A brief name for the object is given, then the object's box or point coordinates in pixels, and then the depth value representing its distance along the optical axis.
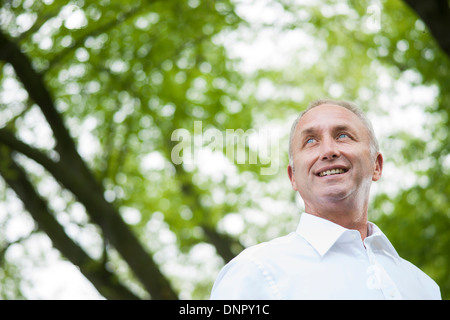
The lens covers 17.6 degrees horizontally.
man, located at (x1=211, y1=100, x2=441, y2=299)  2.45
